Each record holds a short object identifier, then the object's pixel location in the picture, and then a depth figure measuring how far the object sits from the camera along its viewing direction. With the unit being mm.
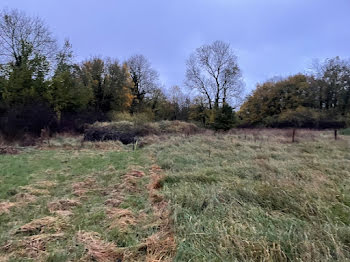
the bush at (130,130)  14547
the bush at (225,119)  18922
